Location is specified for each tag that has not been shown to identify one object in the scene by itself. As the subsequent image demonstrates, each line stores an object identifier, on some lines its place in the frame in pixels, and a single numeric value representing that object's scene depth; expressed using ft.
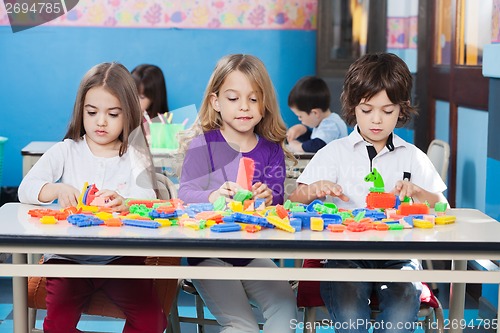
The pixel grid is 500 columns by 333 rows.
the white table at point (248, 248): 9.32
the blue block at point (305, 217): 10.28
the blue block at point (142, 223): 9.97
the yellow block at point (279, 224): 9.85
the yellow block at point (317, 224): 9.98
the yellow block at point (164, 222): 10.14
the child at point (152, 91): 23.40
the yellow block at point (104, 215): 10.30
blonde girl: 12.61
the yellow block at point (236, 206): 10.69
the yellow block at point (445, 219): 10.60
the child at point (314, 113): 20.90
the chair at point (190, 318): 12.24
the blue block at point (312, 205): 10.91
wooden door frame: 18.74
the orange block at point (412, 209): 10.89
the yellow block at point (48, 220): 10.19
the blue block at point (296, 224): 9.97
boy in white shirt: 12.07
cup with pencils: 19.72
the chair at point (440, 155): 17.98
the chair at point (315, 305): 11.30
